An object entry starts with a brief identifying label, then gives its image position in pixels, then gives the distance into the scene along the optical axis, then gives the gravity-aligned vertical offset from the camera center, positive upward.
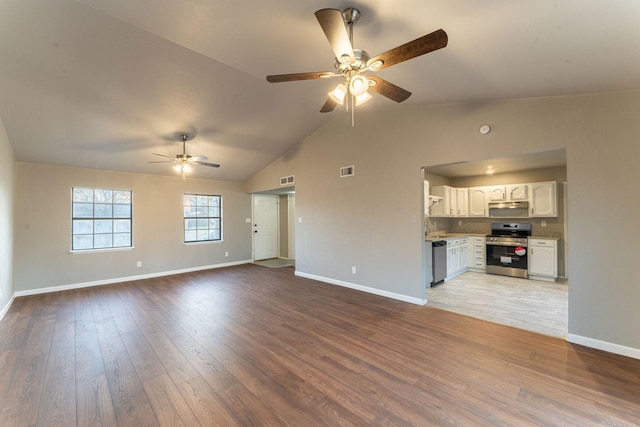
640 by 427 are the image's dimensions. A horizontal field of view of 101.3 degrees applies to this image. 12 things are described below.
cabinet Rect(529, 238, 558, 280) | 5.29 -0.92
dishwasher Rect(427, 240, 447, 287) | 4.94 -0.90
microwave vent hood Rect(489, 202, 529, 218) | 5.87 +0.10
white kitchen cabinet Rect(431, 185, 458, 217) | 6.17 +0.29
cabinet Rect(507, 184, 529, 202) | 5.79 +0.49
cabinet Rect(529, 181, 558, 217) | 5.50 +0.29
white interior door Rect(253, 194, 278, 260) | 7.93 -0.32
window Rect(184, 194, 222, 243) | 6.70 -0.03
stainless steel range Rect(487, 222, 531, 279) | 5.57 -0.77
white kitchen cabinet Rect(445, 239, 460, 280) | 5.52 -0.93
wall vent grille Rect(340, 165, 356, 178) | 4.88 +0.84
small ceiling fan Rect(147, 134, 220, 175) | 4.39 +0.97
